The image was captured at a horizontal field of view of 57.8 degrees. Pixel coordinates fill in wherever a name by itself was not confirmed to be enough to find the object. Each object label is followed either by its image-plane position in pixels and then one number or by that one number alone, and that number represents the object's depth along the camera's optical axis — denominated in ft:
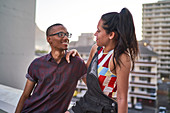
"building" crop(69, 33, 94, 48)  87.92
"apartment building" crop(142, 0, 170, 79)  96.63
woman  2.80
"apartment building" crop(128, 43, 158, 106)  53.16
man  4.04
